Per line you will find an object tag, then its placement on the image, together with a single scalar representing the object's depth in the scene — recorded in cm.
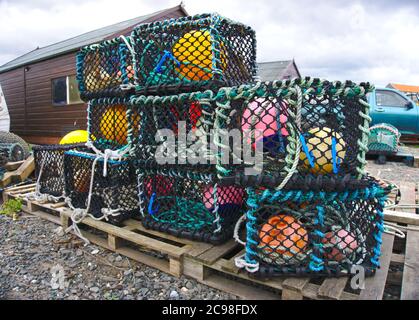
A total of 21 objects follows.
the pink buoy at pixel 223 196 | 197
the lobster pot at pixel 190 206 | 192
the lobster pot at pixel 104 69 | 212
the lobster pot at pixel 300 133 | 143
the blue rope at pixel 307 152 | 146
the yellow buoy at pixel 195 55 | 184
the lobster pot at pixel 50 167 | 276
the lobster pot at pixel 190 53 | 180
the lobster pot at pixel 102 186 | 224
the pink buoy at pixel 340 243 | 156
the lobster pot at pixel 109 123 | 220
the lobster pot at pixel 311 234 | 151
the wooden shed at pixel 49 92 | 796
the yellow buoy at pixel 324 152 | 149
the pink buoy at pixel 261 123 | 148
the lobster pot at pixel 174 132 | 176
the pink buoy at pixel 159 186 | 220
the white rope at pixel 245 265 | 153
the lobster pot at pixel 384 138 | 554
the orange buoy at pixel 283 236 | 155
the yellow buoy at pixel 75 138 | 323
